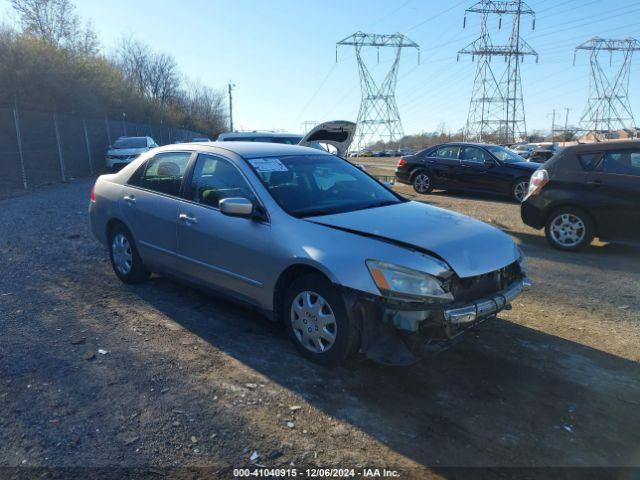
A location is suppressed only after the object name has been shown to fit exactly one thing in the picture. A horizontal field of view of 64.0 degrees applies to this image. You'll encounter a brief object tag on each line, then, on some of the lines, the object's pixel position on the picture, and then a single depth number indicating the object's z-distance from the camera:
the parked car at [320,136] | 11.53
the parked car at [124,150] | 20.88
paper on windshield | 4.55
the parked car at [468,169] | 13.14
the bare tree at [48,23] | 29.08
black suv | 7.21
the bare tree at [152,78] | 54.84
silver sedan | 3.48
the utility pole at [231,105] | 77.19
